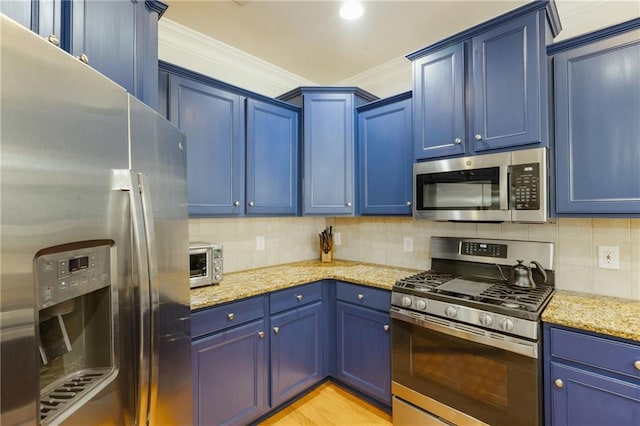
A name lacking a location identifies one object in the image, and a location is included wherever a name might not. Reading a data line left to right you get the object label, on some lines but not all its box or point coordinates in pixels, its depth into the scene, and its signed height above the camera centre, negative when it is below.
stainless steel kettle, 1.82 -0.37
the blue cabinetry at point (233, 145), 1.95 +0.51
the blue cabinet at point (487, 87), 1.67 +0.76
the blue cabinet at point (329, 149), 2.59 +0.55
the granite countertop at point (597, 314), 1.30 -0.48
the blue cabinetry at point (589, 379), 1.26 -0.72
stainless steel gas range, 1.48 -0.66
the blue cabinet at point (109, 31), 0.79 +0.56
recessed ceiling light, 1.95 +1.32
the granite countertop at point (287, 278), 1.83 -0.46
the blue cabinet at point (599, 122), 1.48 +0.45
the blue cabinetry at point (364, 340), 2.10 -0.90
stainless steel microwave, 1.66 +0.15
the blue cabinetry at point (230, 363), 1.69 -0.86
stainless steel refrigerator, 0.50 -0.06
